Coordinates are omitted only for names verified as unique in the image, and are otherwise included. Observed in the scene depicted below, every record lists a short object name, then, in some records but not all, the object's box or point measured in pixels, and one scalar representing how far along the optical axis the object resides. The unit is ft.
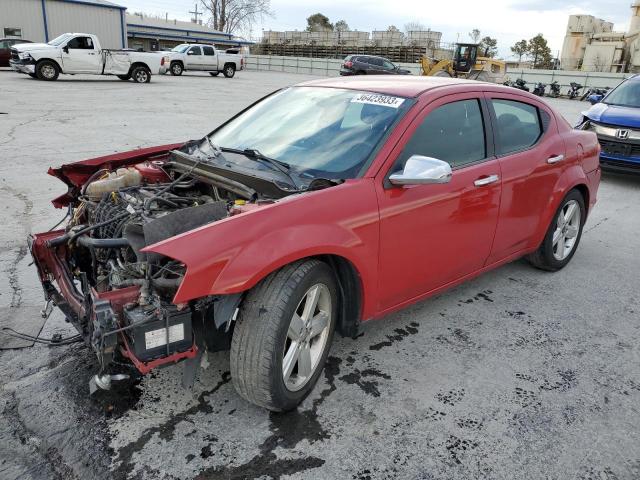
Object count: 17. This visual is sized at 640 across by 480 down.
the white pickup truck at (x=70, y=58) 67.00
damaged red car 7.64
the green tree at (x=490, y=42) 252.75
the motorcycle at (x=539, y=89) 101.74
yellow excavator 106.52
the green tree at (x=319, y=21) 294.66
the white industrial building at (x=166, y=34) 176.55
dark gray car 102.27
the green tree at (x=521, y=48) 246.68
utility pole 265.54
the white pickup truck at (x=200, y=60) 100.12
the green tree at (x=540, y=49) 236.43
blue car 26.40
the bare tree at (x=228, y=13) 237.25
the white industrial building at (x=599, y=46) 116.88
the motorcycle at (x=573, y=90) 98.68
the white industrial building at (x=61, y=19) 115.32
